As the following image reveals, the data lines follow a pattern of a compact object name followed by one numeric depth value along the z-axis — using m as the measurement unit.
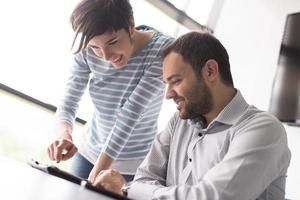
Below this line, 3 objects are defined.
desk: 0.59
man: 0.95
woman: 1.24
